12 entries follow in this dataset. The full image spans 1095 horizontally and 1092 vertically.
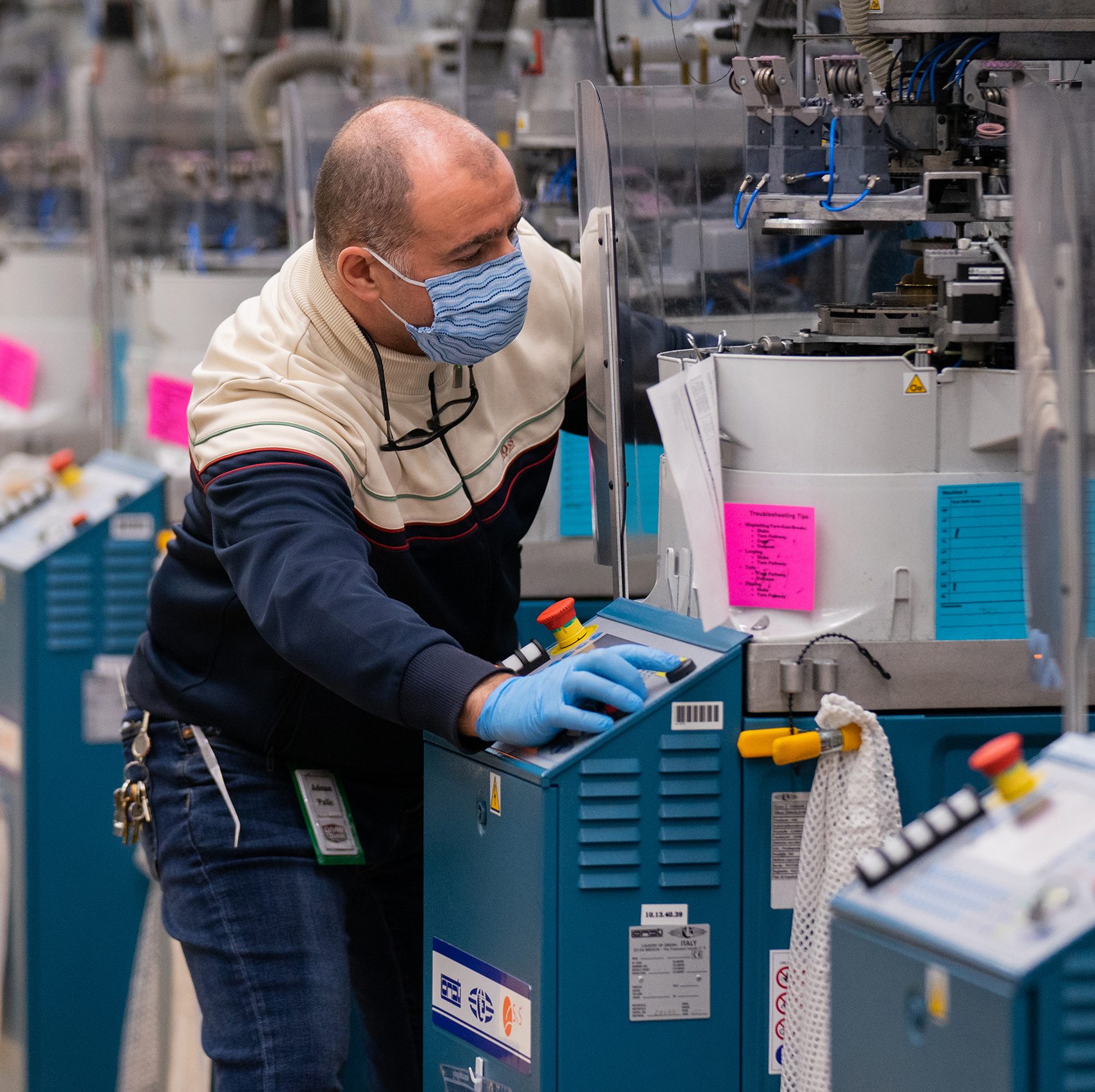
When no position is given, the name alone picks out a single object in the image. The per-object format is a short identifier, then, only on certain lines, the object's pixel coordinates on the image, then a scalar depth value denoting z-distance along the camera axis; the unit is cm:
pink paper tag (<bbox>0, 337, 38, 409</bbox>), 809
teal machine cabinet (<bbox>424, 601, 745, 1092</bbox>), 485
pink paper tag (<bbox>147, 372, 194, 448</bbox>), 649
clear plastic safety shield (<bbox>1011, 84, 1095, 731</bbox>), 458
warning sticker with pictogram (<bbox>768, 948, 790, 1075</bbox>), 491
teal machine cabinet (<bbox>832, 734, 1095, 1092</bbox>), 435
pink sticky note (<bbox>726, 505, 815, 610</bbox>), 491
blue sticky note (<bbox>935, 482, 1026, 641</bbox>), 490
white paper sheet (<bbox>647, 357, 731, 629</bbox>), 487
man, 485
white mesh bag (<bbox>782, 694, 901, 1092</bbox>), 481
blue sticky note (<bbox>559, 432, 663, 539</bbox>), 579
